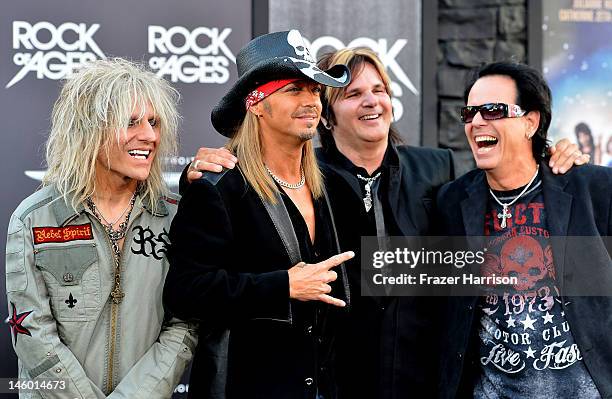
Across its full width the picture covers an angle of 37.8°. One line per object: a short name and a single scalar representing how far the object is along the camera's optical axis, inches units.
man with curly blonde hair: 116.0
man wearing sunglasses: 130.1
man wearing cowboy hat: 115.3
